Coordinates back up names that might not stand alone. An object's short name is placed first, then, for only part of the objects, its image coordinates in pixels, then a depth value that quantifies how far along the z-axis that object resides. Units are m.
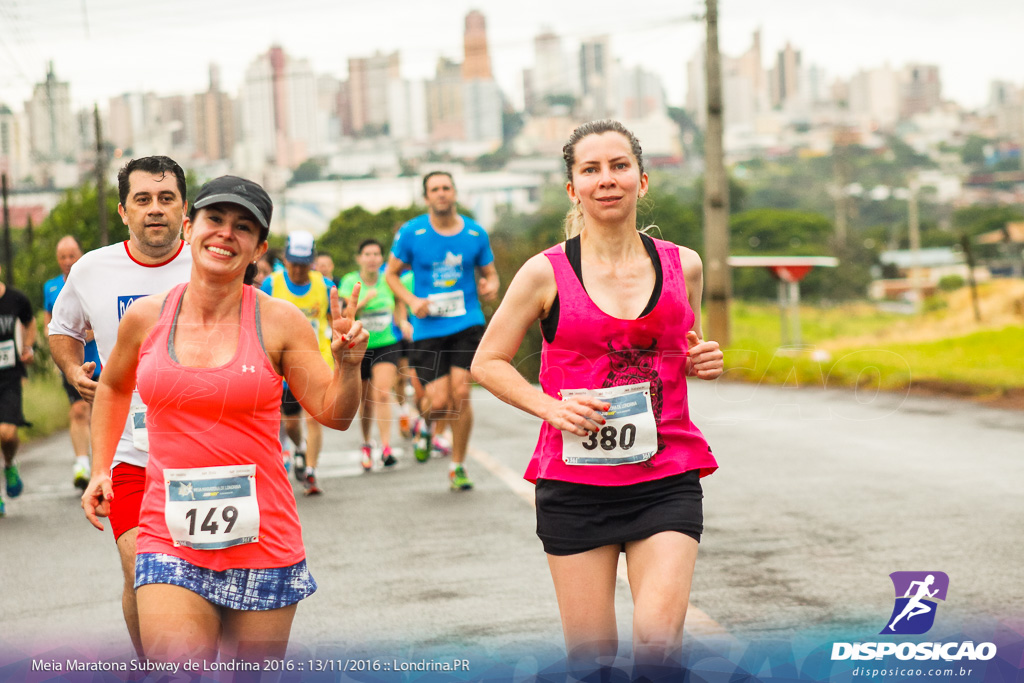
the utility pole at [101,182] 31.44
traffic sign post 23.28
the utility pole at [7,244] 39.31
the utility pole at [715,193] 23.00
